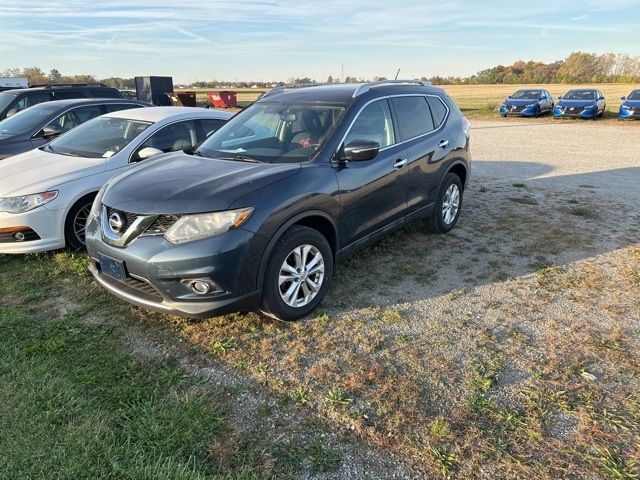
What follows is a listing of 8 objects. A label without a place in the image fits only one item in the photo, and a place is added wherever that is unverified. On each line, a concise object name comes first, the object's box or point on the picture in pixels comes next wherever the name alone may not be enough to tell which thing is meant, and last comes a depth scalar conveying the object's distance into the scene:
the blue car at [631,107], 20.47
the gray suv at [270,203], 3.15
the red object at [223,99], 31.05
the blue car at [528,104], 23.73
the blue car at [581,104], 21.75
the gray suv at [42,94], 9.49
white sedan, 4.59
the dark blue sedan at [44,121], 6.80
